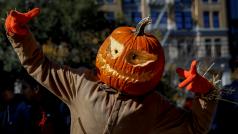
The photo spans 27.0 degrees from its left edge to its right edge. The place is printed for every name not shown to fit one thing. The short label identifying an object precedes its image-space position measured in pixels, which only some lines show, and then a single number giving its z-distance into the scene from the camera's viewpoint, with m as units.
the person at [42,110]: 6.25
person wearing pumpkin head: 3.54
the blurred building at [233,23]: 39.38
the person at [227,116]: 6.07
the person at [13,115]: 6.34
